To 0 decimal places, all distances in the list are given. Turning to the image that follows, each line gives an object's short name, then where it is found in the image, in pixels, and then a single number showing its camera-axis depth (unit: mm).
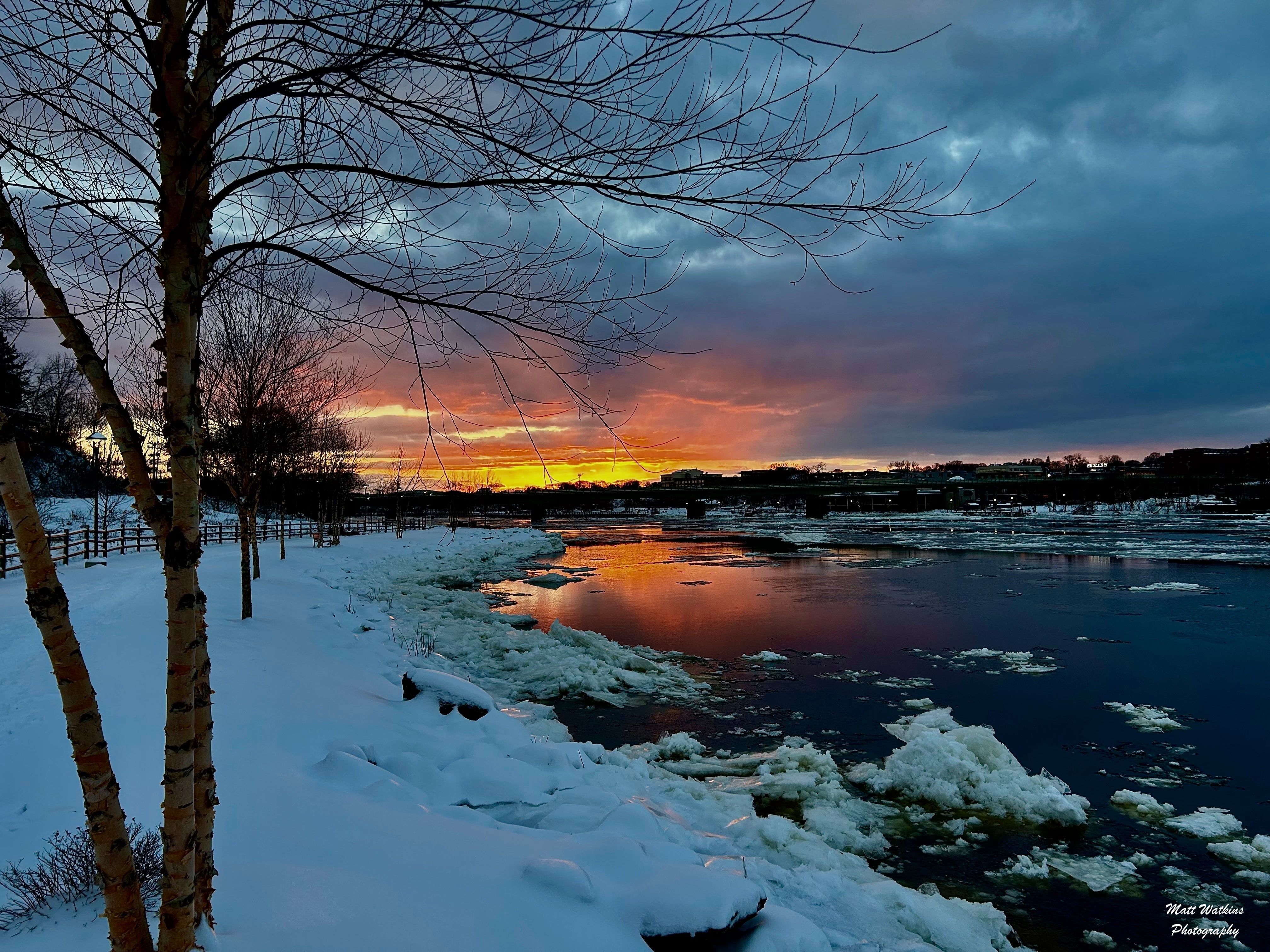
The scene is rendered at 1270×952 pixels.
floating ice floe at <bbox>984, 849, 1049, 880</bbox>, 6770
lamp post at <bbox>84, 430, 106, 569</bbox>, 25344
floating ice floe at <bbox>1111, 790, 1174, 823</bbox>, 8016
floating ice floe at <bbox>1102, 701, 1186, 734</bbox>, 11242
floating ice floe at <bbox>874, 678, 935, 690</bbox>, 13695
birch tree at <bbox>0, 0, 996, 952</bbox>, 2369
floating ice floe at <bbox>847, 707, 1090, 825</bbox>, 8094
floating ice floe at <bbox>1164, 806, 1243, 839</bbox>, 7574
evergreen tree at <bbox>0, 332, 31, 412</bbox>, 23719
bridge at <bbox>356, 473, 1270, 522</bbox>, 92375
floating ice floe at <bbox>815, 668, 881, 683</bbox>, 14266
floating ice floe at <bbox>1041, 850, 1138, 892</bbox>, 6664
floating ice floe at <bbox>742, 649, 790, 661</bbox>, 15836
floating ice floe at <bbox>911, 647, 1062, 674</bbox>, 15016
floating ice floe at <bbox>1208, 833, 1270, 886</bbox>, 6984
